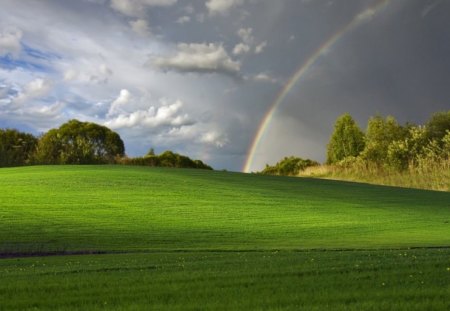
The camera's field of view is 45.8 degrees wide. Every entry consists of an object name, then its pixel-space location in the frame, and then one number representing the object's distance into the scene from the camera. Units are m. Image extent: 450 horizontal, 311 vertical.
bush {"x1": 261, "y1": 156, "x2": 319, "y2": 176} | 102.06
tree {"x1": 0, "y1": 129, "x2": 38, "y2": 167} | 70.12
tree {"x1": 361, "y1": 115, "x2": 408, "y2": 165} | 73.25
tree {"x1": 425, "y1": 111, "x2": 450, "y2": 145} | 78.69
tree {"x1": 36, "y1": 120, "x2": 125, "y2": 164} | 74.00
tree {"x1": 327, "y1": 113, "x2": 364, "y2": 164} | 93.12
